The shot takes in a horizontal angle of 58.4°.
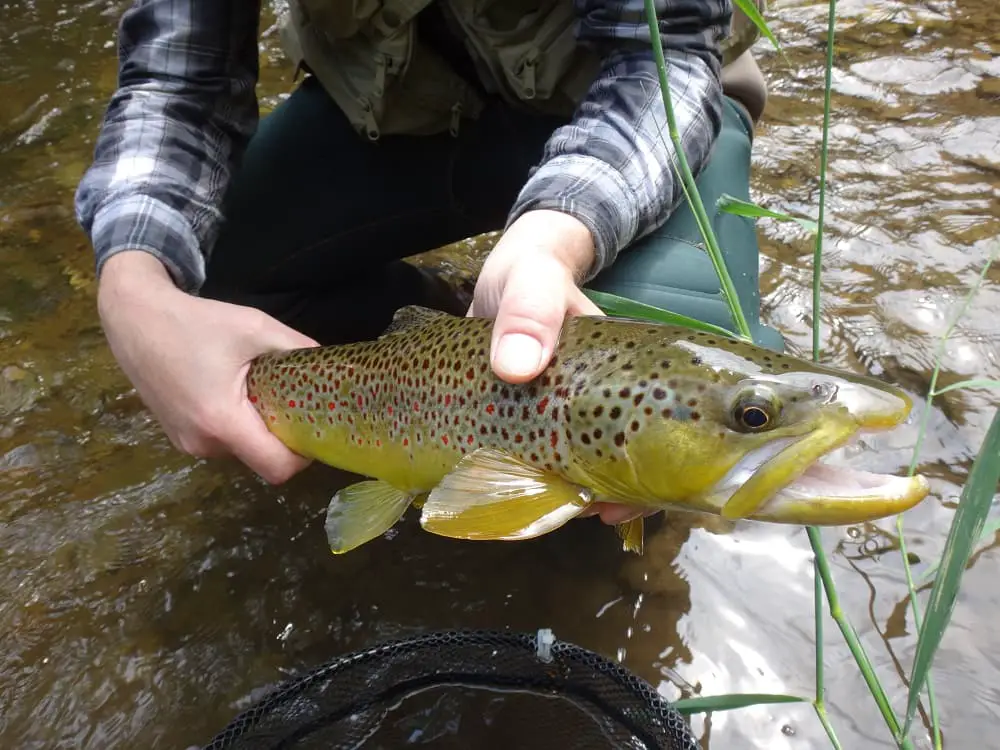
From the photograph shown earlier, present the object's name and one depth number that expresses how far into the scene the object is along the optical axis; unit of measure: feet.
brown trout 1.01
